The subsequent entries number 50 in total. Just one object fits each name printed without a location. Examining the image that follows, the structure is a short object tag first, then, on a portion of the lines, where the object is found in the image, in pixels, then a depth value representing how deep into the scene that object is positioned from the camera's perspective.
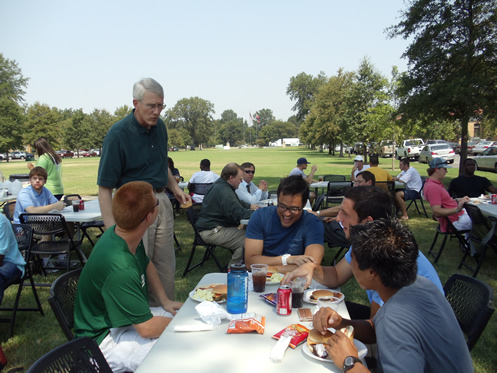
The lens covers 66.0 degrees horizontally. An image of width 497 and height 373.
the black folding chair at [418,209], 9.89
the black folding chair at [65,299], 2.09
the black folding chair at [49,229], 5.07
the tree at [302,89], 85.75
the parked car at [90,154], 68.44
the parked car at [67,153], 65.50
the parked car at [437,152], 27.55
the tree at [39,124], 49.89
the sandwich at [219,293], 2.31
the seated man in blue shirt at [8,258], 3.40
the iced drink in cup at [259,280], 2.48
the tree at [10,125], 47.94
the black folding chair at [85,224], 6.26
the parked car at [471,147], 35.64
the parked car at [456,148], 38.45
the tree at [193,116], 108.19
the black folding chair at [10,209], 6.12
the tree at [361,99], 33.12
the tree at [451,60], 14.09
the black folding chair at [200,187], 8.52
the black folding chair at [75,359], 1.45
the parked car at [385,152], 38.36
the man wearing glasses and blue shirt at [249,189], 6.42
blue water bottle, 2.12
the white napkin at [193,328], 1.93
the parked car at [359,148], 37.62
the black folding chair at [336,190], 8.89
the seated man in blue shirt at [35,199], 5.59
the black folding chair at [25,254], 3.86
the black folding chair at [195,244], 5.38
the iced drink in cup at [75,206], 5.75
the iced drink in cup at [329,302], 2.05
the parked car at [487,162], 21.14
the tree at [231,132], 140.62
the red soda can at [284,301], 2.09
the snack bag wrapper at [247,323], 1.89
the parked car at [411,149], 33.75
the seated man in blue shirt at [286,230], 3.13
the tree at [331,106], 43.47
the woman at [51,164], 6.83
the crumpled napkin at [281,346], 1.63
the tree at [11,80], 62.09
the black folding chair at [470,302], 2.08
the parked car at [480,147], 34.03
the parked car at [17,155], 57.44
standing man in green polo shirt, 3.06
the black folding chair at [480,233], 5.09
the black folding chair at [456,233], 5.81
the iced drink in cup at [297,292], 2.19
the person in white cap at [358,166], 10.54
